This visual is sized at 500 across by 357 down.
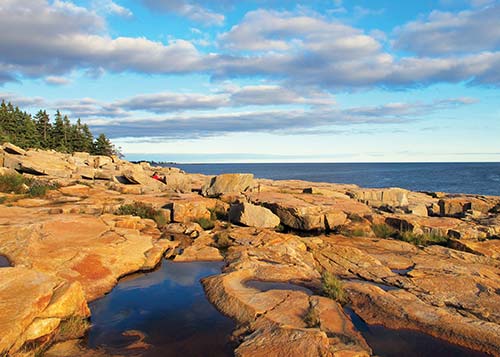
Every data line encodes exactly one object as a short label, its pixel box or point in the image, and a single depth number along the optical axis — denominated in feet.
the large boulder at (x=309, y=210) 55.11
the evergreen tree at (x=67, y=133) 250.06
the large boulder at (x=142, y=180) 92.84
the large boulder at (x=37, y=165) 92.63
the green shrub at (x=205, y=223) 54.26
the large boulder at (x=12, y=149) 113.54
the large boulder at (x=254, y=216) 54.19
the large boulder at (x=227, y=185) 75.97
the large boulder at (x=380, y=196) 83.82
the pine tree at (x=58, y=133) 249.75
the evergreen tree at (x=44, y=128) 246.08
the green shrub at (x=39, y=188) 67.21
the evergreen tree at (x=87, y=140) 259.70
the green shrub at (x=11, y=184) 69.51
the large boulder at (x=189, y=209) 55.77
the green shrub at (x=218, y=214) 59.36
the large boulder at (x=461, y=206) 77.82
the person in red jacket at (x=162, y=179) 106.32
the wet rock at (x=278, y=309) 18.56
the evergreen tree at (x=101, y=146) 269.85
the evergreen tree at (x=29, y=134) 215.78
